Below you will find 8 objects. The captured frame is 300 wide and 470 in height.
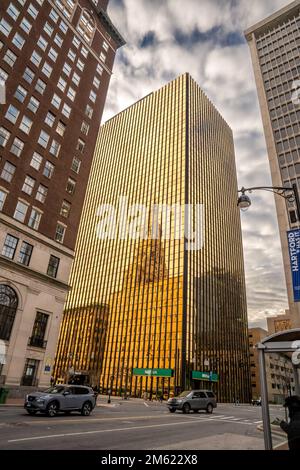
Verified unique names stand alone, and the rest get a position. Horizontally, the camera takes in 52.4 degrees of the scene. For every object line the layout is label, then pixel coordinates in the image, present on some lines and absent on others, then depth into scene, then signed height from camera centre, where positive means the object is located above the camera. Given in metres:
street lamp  12.64 +7.16
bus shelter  7.32 +1.05
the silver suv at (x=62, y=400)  15.89 -0.90
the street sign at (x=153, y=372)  70.38 +3.35
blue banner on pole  13.03 +5.49
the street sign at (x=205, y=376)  71.68 +3.28
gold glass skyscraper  78.00 +36.77
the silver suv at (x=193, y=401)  25.67 -0.90
